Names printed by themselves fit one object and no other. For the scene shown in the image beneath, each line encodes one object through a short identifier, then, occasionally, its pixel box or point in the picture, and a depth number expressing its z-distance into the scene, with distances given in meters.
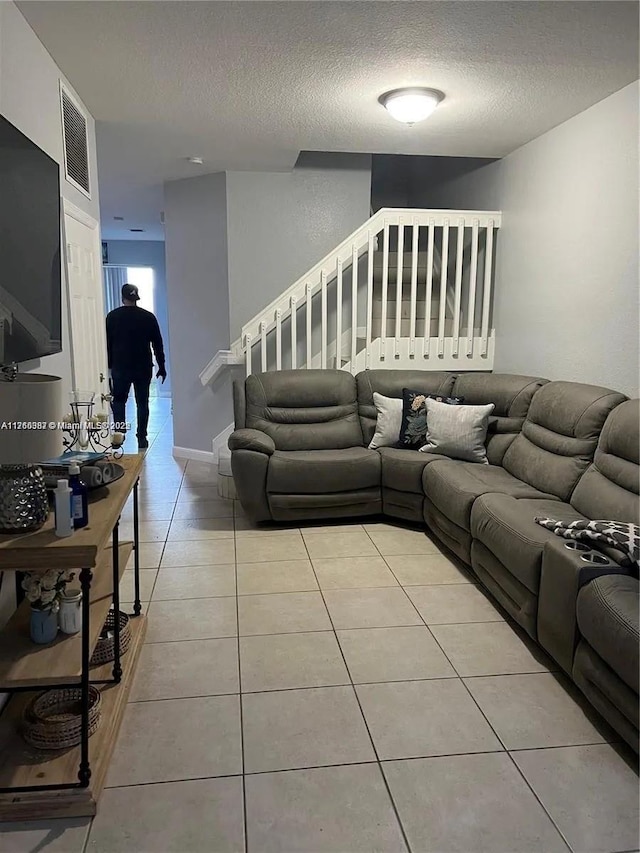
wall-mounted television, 1.96
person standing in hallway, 5.87
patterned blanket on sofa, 2.20
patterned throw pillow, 4.09
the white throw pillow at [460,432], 3.89
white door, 3.29
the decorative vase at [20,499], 1.62
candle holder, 2.29
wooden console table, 1.57
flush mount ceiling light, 3.25
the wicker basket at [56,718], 1.83
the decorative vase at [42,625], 1.85
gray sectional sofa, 2.08
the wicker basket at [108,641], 2.24
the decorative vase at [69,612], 1.92
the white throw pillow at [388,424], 4.19
